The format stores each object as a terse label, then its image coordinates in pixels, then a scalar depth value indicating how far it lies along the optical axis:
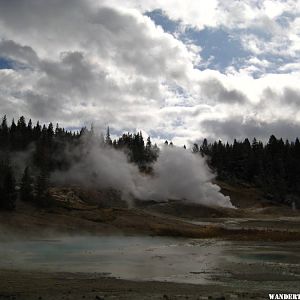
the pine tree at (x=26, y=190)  73.75
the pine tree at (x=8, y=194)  65.69
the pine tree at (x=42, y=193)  72.12
